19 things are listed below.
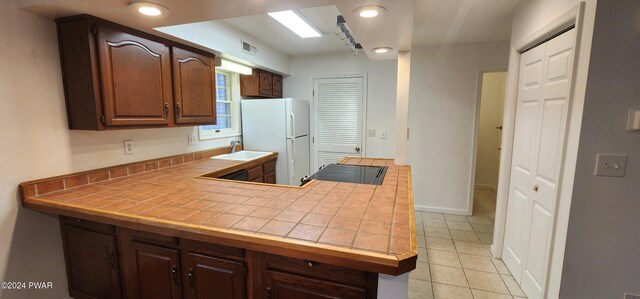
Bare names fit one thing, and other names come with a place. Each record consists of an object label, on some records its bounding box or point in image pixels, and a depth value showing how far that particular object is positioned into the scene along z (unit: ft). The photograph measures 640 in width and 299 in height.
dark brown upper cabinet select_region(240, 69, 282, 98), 11.98
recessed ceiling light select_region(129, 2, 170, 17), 4.93
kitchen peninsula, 3.51
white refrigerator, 11.64
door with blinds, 13.14
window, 11.37
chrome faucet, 11.59
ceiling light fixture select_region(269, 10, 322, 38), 7.88
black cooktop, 6.57
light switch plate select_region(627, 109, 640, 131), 4.32
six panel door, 5.32
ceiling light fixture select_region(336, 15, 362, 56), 7.72
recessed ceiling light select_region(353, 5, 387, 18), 4.97
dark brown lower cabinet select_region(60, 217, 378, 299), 3.67
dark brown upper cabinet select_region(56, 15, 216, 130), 5.58
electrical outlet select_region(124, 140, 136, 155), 7.09
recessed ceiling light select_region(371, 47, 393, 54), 8.09
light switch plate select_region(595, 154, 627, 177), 4.51
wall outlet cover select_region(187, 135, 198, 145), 9.33
